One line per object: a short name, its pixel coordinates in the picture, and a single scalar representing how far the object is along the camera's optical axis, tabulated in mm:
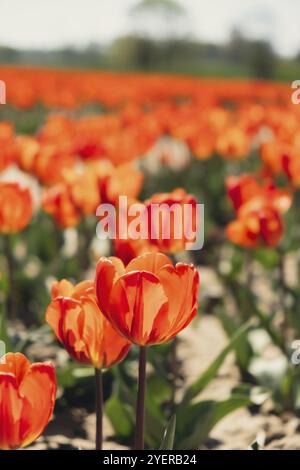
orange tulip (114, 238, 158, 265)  2090
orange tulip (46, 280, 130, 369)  1574
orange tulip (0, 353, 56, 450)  1393
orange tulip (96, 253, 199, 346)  1463
